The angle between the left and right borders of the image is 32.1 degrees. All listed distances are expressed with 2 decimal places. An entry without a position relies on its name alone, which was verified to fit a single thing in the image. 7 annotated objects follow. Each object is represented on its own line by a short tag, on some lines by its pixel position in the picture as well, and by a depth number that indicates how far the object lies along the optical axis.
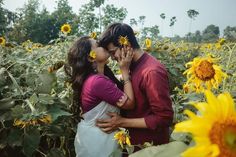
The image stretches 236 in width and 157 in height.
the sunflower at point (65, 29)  3.86
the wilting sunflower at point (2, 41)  3.45
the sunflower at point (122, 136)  1.80
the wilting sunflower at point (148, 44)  4.09
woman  2.07
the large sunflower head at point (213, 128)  0.63
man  1.96
